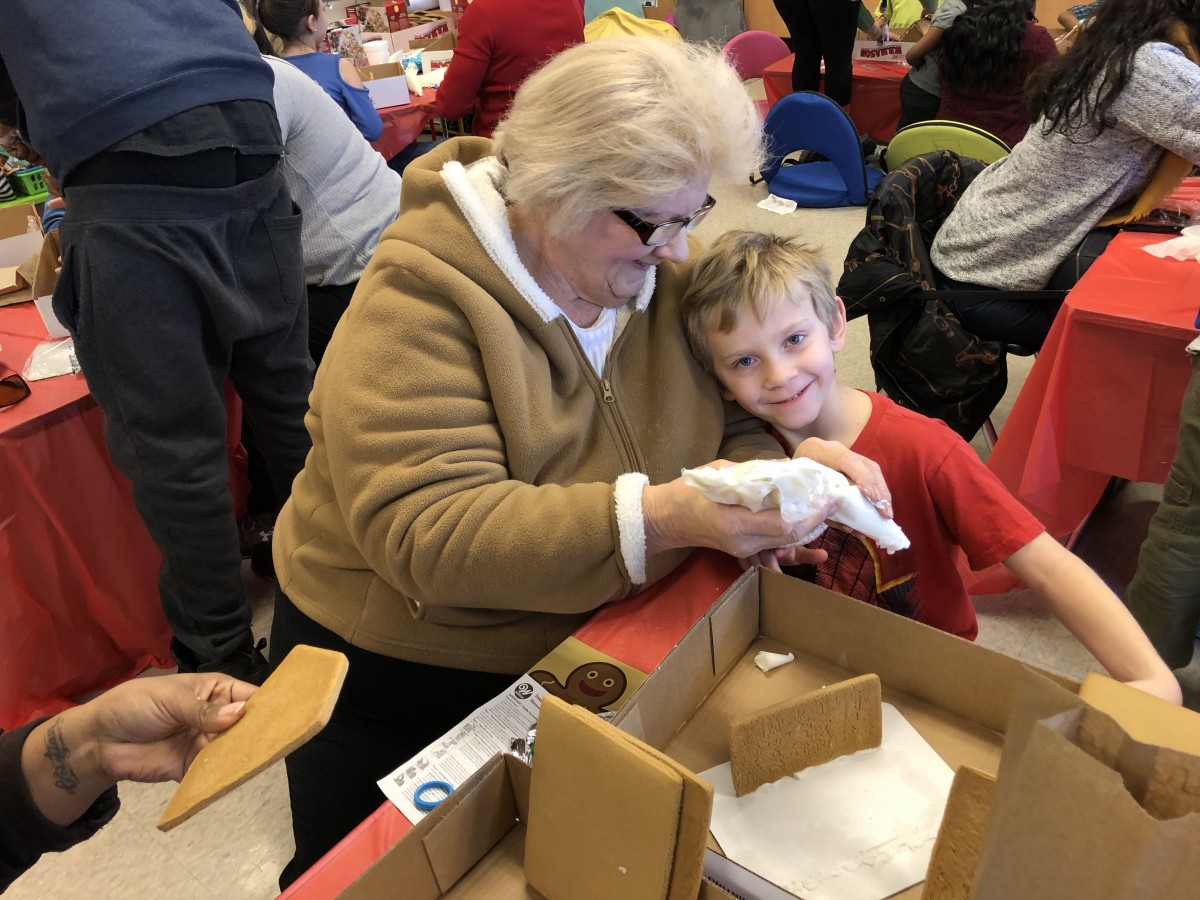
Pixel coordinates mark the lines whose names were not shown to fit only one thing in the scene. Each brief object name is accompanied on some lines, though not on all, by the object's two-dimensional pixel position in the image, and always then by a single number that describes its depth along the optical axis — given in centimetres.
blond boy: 120
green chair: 322
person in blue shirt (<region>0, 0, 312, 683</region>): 158
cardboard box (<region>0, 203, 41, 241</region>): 305
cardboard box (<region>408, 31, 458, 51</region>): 517
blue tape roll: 90
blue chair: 460
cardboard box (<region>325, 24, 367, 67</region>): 469
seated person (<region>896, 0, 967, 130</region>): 428
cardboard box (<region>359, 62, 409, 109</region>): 402
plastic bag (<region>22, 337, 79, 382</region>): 212
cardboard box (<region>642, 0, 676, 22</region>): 835
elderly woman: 104
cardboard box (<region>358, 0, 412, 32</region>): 531
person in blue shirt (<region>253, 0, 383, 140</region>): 291
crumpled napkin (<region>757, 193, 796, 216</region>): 501
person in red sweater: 354
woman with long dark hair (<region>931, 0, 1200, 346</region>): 220
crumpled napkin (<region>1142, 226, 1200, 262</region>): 207
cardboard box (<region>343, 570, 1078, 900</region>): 77
